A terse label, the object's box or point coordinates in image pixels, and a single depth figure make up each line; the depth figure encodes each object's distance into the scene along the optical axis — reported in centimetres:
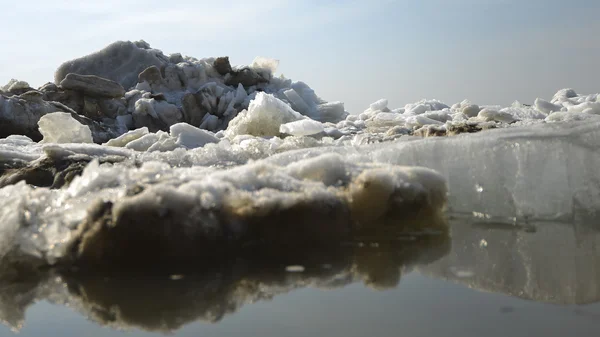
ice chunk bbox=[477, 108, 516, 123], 593
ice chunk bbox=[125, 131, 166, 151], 412
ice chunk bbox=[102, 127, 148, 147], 465
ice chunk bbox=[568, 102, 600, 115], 568
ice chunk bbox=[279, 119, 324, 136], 481
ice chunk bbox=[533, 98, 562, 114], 706
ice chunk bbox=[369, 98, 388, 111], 972
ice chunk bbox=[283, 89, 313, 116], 1141
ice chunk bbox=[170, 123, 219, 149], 421
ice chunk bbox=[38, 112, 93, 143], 502
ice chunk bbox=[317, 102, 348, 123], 1106
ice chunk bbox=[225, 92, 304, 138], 539
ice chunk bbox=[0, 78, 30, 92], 916
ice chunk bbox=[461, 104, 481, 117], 759
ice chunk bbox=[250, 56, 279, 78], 1246
